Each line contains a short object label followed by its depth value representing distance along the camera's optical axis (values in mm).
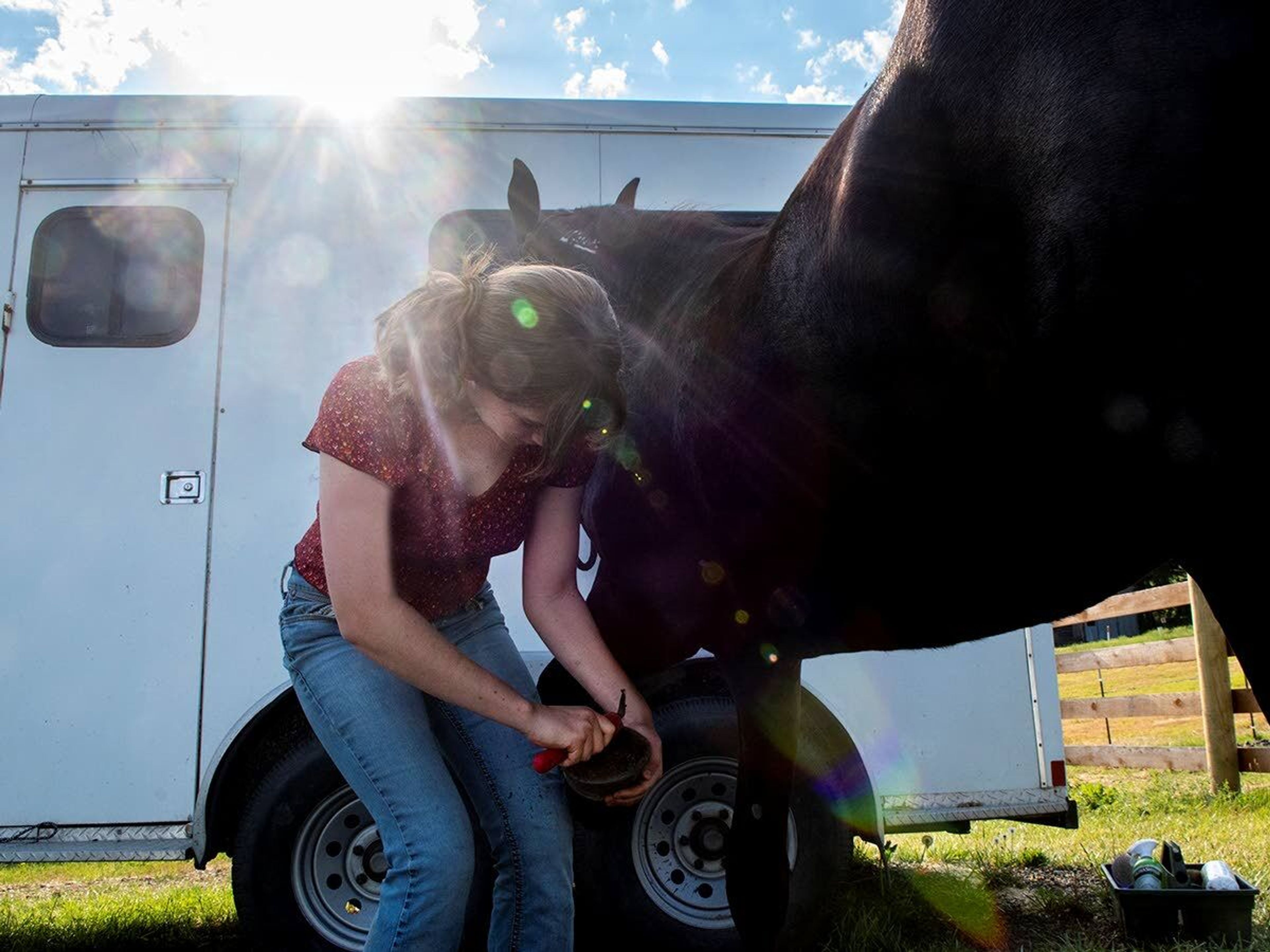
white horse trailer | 3094
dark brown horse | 1147
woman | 1703
